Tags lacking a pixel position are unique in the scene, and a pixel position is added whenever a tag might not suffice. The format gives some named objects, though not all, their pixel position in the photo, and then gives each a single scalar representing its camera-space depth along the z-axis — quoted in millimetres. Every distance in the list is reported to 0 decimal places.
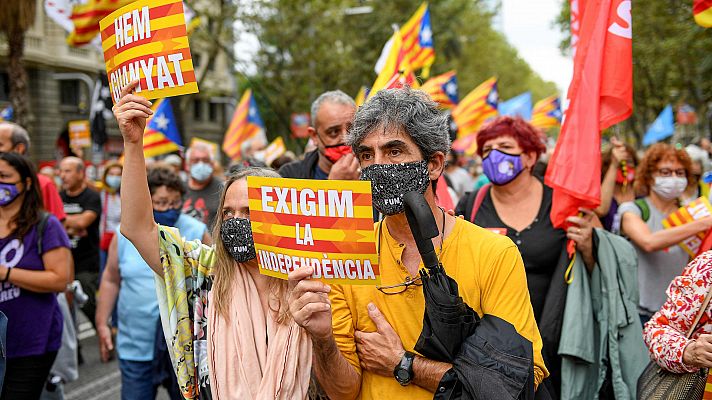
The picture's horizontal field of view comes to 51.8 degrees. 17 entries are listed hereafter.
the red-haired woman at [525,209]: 3867
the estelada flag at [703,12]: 4004
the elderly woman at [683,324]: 2756
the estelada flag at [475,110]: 12922
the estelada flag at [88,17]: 9352
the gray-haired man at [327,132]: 4516
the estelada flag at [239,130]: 14484
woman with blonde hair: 2584
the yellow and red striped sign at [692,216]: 4551
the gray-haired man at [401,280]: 2314
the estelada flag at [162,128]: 9711
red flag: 3906
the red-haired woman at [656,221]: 4727
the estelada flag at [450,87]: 11429
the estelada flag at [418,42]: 8477
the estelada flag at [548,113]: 16078
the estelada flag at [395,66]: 5622
